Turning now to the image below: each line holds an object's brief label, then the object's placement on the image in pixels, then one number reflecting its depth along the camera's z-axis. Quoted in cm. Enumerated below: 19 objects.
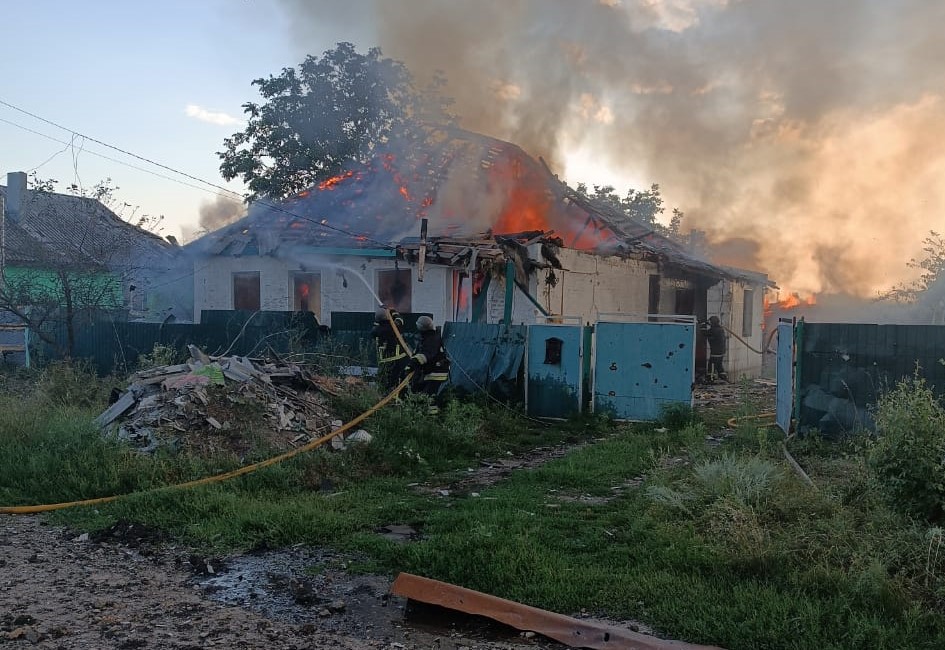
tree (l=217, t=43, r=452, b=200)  2216
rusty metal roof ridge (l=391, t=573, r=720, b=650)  363
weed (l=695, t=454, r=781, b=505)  537
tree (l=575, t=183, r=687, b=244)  4209
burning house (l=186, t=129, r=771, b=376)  1499
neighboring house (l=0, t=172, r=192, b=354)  1396
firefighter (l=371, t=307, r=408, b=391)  1086
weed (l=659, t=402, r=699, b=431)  1077
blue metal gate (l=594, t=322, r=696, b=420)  1112
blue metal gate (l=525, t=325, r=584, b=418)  1159
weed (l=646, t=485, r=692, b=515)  558
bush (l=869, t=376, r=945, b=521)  439
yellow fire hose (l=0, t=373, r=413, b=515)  622
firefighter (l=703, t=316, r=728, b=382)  1914
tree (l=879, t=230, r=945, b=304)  2697
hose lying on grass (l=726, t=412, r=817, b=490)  622
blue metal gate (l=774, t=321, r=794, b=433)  936
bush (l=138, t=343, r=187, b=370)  1030
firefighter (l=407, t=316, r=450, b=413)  1047
